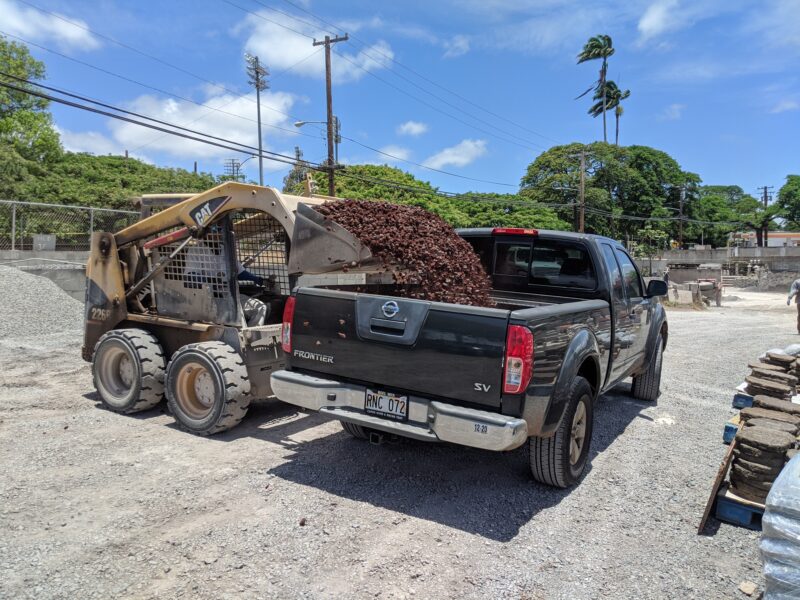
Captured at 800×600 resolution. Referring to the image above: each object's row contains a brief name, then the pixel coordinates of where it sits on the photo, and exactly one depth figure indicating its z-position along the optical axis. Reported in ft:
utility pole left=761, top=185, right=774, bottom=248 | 312.71
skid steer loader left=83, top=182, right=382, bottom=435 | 17.36
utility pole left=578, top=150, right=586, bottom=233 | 129.70
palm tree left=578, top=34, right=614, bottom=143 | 220.43
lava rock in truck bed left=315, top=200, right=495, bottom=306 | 16.14
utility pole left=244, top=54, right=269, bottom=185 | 168.04
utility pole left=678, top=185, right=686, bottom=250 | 204.15
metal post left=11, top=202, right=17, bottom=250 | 44.69
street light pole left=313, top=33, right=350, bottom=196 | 80.84
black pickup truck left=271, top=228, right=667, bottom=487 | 11.93
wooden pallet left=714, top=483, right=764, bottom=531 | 11.82
